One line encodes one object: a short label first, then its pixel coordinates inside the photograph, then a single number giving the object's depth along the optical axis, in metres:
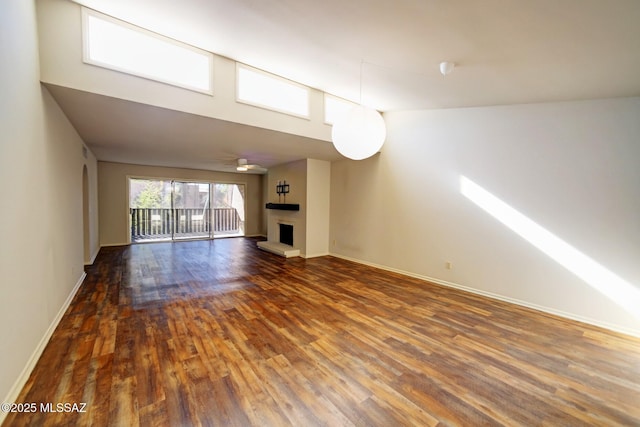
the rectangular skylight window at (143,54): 2.53
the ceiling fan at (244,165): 6.29
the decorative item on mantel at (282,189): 6.83
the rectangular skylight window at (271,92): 3.43
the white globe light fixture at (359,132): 2.57
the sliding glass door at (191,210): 8.44
